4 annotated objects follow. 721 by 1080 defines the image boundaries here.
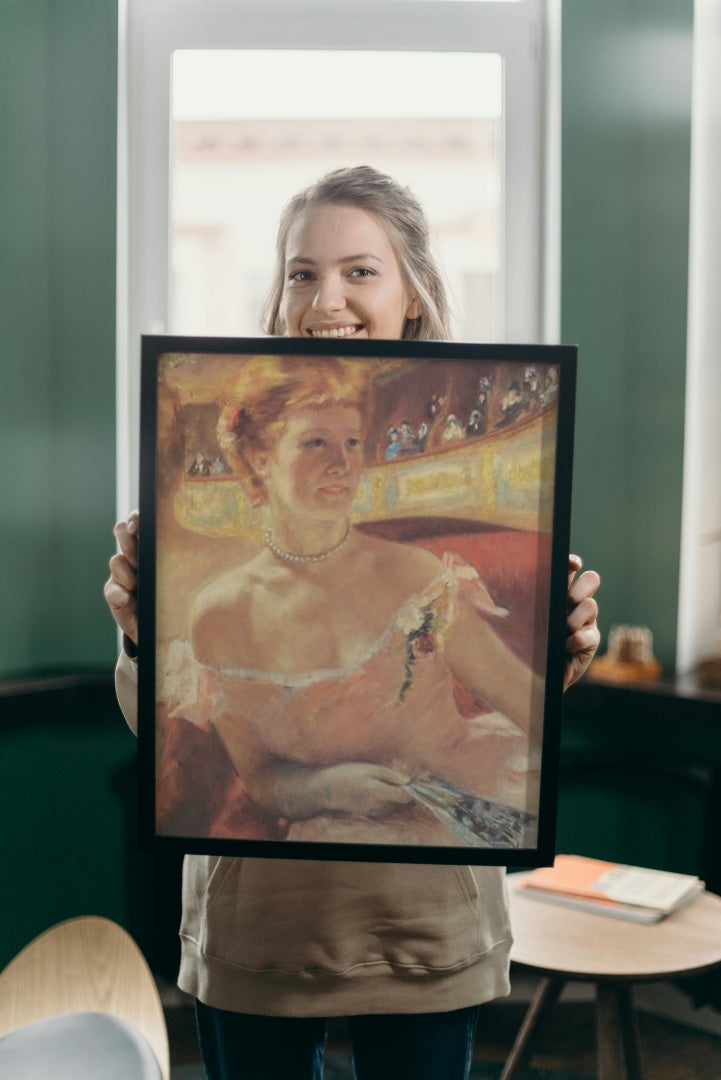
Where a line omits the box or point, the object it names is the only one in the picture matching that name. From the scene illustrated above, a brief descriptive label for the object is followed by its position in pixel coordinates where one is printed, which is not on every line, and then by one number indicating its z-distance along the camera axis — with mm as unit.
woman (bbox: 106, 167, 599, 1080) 1056
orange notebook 1859
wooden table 1658
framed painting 967
